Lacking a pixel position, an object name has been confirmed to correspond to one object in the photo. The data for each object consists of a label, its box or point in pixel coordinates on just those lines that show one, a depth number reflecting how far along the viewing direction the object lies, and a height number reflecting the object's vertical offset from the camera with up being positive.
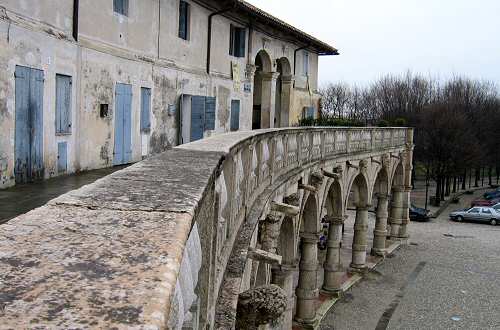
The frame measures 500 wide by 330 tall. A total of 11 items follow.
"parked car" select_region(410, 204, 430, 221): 40.94 -6.34
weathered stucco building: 8.84 +1.01
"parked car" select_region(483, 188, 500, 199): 50.12 -5.70
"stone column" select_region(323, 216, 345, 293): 20.25 -4.97
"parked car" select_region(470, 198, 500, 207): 45.56 -5.90
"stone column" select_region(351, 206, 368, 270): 24.11 -4.99
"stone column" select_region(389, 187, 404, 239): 31.44 -5.02
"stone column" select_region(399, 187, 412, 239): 31.85 -5.19
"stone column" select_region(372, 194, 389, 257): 27.78 -5.09
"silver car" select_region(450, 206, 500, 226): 40.91 -6.24
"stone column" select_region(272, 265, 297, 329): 13.14 -3.68
